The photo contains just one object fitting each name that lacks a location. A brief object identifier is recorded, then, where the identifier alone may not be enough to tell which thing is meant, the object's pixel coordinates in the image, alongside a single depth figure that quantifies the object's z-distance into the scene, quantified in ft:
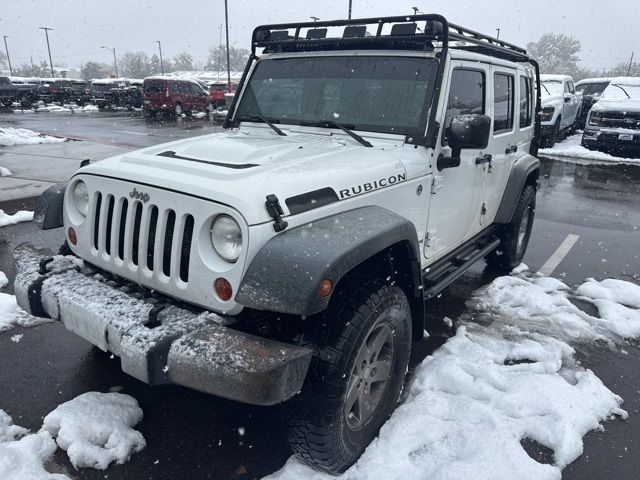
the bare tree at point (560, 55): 279.28
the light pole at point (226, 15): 110.53
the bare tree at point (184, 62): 381.40
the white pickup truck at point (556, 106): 45.37
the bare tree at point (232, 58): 350.23
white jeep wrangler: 6.70
